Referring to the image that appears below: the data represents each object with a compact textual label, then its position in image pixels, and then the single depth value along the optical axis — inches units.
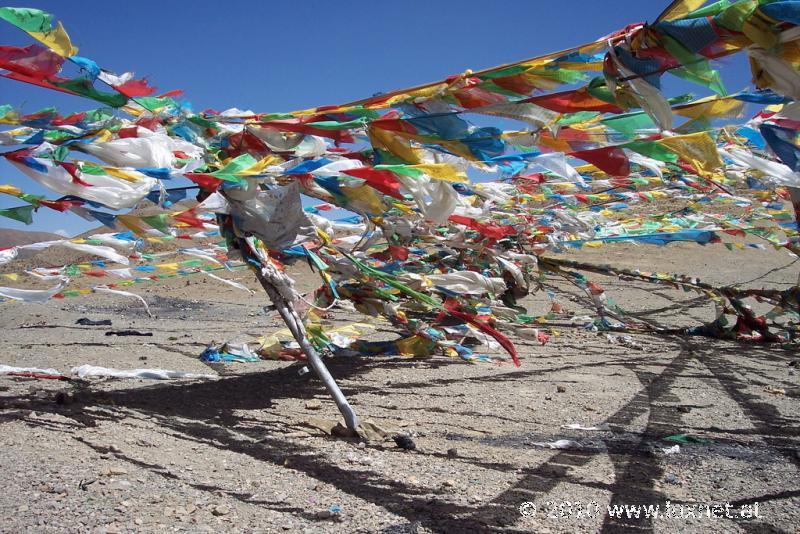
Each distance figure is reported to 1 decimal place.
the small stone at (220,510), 91.7
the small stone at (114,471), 102.4
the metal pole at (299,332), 133.8
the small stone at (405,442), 127.3
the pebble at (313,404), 164.5
